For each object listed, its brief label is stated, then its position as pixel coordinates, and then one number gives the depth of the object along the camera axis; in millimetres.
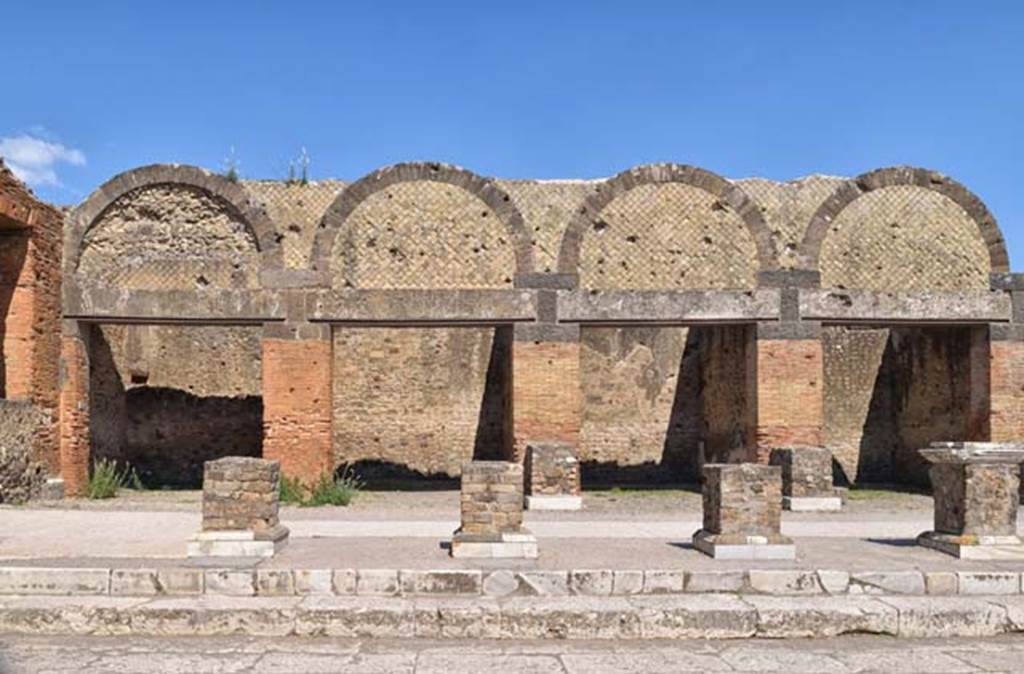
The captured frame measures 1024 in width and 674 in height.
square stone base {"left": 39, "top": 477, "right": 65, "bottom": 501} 12984
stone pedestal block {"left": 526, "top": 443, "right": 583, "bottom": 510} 12530
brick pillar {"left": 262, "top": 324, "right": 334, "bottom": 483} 13531
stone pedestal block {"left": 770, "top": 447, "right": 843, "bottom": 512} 12523
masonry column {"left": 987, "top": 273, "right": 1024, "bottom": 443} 13703
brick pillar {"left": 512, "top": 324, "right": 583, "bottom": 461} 13539
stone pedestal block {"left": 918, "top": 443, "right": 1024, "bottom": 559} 7910
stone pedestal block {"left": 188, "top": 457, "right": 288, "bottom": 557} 7523
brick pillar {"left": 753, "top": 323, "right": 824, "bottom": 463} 13680
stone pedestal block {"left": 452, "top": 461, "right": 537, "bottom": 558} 7488
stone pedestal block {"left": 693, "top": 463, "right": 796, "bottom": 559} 7566
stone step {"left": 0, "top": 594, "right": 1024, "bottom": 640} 6062
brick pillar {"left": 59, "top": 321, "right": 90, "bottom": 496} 13492
